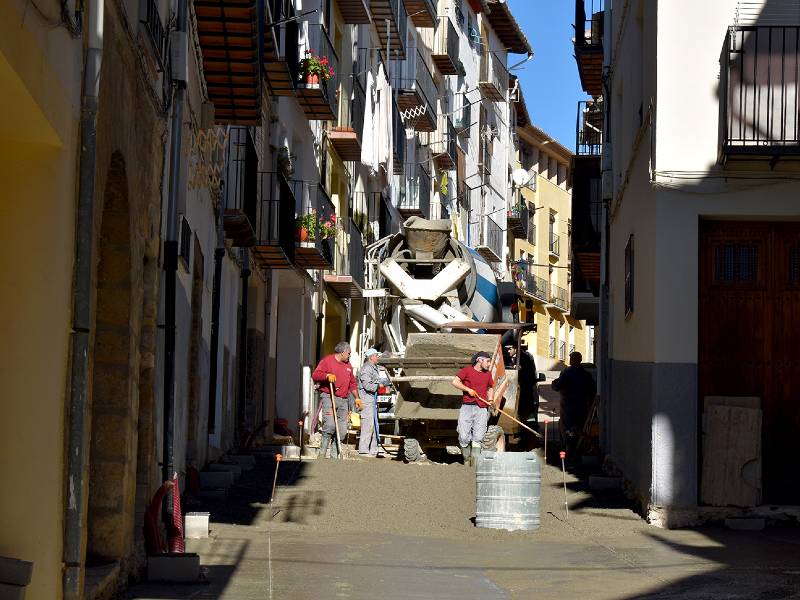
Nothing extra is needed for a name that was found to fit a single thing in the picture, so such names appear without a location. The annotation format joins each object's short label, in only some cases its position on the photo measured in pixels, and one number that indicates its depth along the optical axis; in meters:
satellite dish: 66.25
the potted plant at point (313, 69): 26.86
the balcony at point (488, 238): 58.47
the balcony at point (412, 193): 45.38
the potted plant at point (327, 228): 28.55
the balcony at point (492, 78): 60.00
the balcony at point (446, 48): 50.37
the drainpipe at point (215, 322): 20.02
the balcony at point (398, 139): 40.16
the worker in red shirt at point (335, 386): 22.73
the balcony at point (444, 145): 51.59
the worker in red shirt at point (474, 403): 20.77
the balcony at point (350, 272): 34.06
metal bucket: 15.36
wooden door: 16.30
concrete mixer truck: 22.58
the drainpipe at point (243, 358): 23.69
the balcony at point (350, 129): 34.19
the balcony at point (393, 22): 38.09
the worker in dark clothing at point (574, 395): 25.86
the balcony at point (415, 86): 44.00
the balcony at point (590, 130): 32.56
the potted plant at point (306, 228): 27.31
